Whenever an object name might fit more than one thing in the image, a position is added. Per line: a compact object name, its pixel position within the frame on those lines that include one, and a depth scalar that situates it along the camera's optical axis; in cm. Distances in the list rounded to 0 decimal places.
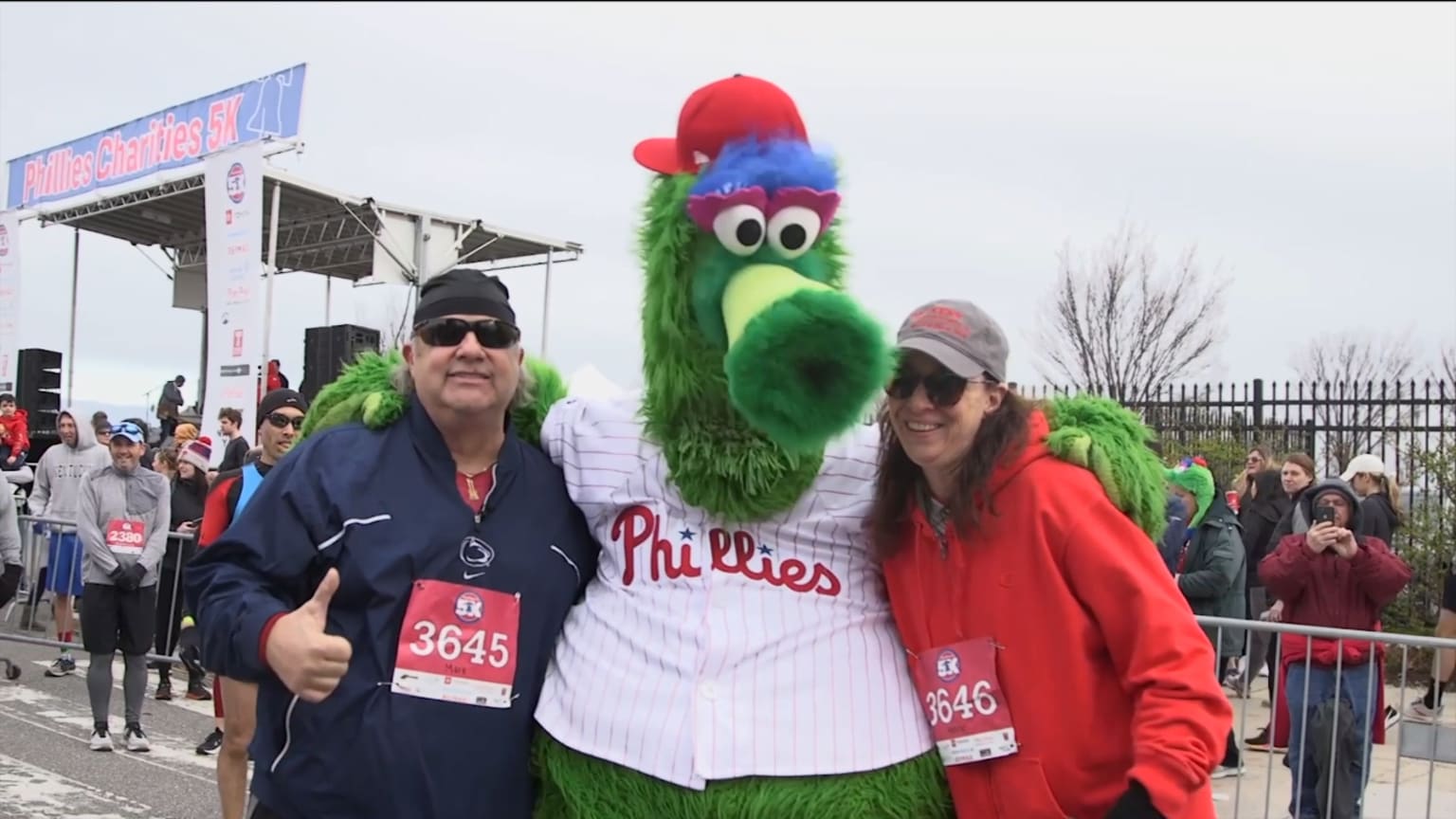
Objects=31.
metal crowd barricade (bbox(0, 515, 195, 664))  861
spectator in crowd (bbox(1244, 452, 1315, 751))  697
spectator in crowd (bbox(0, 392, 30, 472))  1348
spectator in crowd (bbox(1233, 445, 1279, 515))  894
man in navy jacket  239
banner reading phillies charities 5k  1395
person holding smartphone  537
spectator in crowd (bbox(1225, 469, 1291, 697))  877
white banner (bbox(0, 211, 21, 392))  1667
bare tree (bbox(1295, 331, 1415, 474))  1148
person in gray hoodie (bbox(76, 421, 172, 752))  680
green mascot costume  227
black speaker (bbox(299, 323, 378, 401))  1109
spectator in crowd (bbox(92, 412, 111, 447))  1236
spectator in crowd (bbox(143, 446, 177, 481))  977
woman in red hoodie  223
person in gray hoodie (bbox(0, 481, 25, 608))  671
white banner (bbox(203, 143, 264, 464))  1112
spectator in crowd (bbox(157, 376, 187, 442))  1645
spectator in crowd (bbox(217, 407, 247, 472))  1032
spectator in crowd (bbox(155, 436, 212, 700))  845
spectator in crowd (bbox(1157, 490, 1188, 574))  756
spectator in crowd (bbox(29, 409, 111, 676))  927
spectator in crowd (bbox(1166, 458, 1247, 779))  690
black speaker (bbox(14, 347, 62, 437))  1644
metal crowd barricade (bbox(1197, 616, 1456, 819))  523
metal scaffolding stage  1467
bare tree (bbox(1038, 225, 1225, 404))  1716
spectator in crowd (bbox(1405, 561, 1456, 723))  515
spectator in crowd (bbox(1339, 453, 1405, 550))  745
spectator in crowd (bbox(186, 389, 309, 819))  453
